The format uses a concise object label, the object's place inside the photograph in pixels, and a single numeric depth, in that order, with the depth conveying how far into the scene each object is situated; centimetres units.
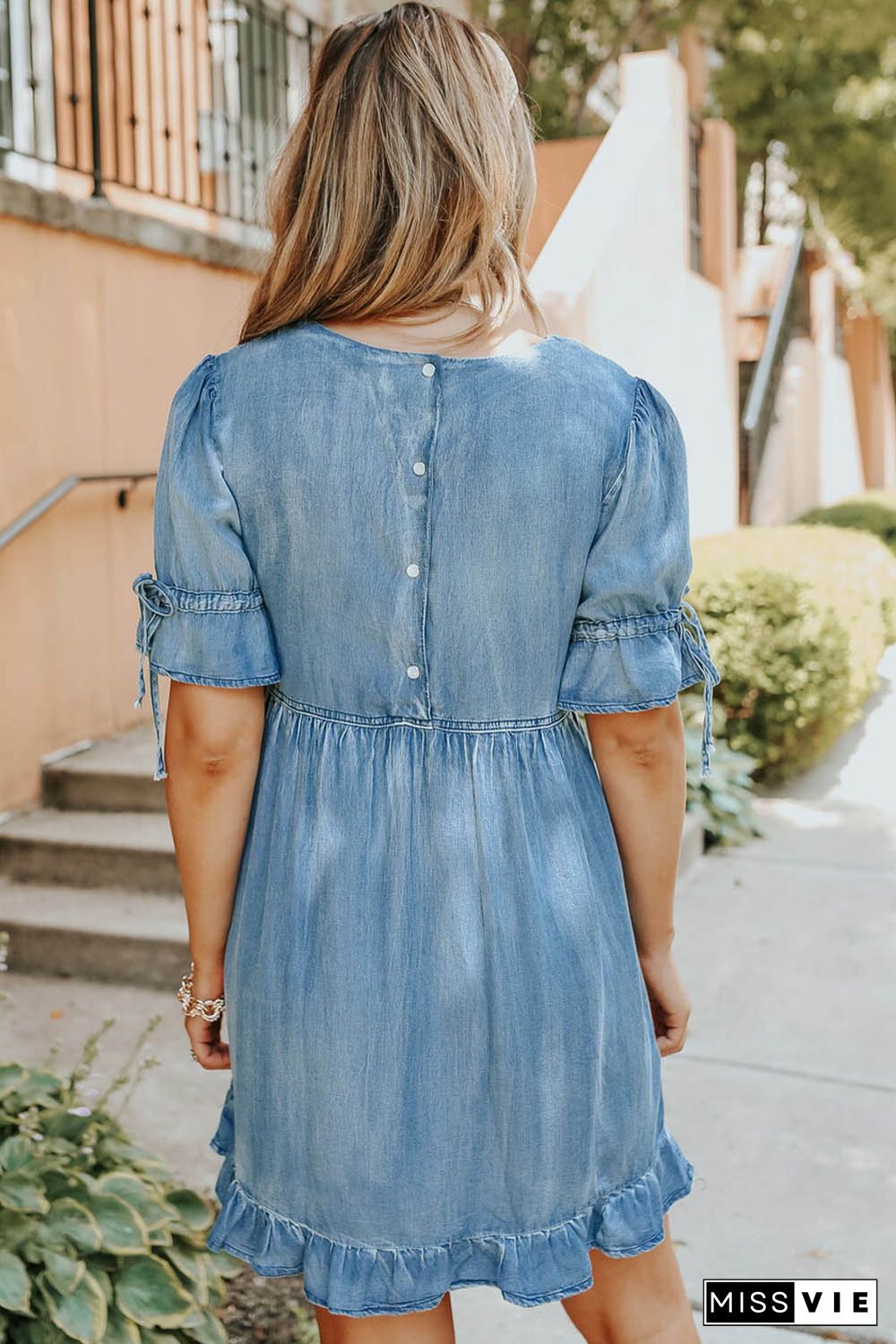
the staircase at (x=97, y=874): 447
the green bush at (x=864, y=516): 1230
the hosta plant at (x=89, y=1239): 219
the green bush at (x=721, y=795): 588
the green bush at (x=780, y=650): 644
